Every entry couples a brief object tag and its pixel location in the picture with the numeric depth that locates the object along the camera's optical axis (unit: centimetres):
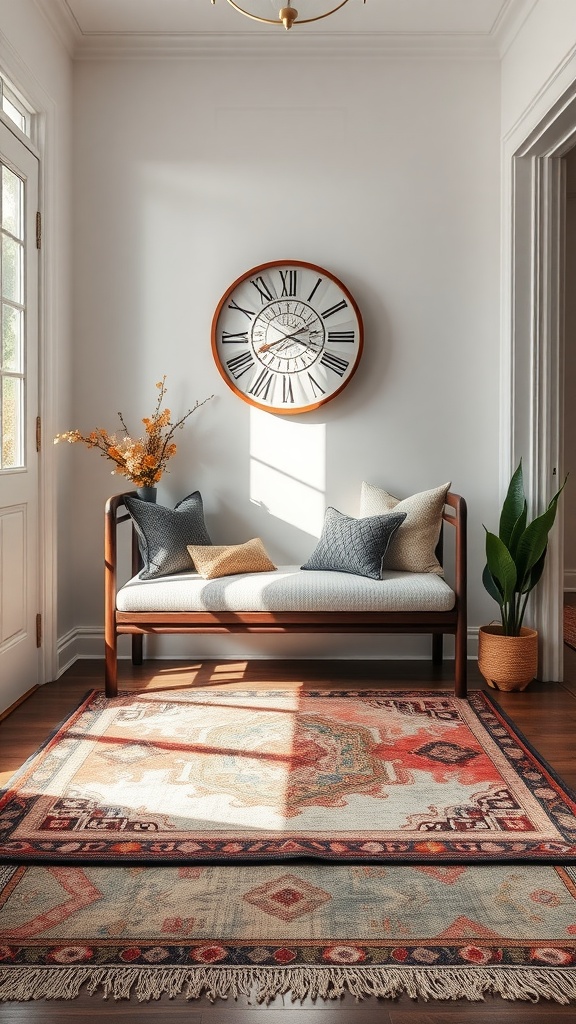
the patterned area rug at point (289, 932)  167
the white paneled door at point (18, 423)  340
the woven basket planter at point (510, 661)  368
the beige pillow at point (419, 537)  389
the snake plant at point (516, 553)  370
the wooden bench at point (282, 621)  355
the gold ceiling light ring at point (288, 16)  234
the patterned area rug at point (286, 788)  222
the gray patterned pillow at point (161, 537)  379
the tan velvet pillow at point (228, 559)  373
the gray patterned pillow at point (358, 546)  371
